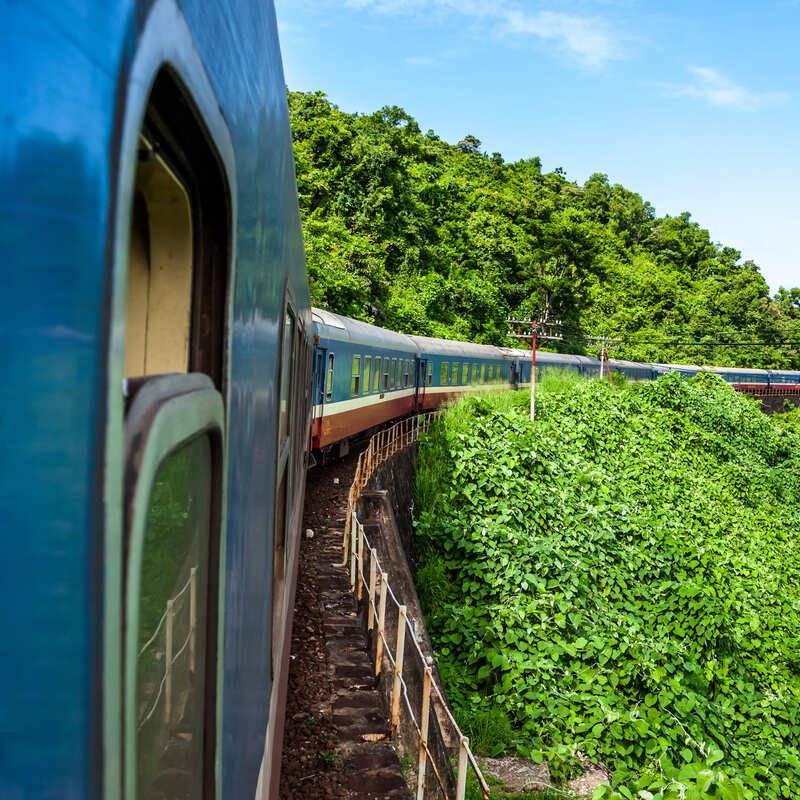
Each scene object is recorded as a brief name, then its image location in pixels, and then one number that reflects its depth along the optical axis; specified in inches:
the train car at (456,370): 884.0
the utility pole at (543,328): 1697.8
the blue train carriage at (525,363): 1130.7
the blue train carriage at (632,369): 1390.3
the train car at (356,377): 494.9
